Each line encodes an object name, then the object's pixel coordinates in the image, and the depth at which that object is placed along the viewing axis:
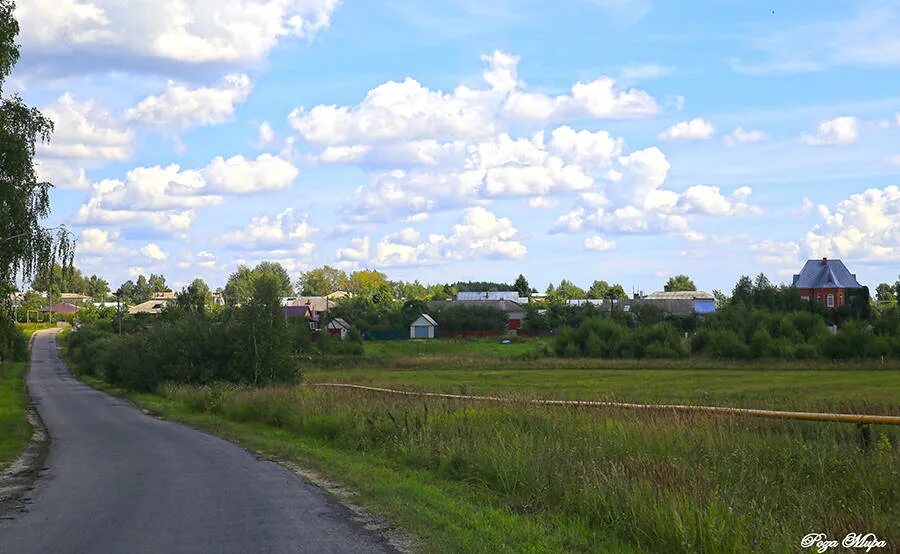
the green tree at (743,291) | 117.07
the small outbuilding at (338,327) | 131.88
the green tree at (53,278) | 28.94
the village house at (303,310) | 145.12
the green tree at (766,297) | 110.12
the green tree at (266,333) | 43.78
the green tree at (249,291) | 44.51
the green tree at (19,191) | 25.41
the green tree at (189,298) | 79.00
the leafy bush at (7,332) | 29.56
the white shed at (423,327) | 139.75
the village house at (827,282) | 141.50
